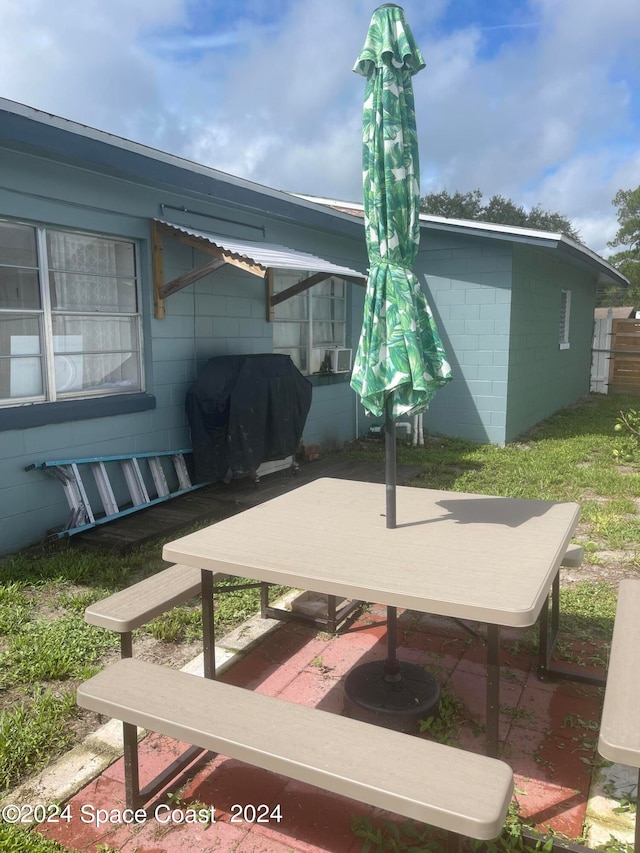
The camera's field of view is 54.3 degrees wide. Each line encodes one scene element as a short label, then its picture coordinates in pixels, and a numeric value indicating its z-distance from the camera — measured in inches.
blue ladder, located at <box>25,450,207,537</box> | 190.7
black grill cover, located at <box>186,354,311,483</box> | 231.3
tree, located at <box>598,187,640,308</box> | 1445.6
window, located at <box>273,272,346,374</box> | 306.5
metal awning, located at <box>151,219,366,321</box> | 212.5
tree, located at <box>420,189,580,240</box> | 1813.5
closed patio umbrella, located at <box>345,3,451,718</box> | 95.5
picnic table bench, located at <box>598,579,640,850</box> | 62.1
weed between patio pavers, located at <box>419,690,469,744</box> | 100.4
